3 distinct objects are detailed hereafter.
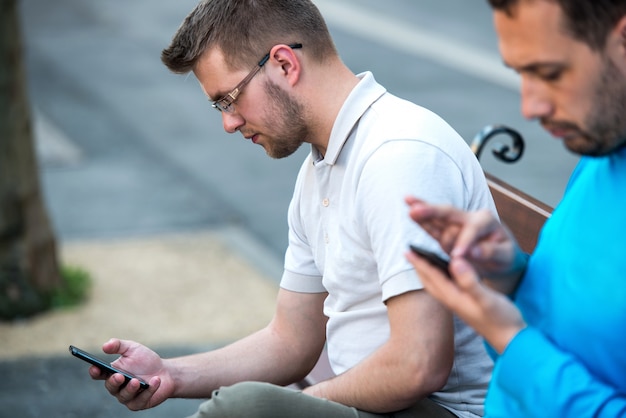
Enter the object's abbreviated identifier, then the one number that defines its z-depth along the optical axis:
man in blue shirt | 3.63
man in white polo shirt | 4.80
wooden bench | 6.34
